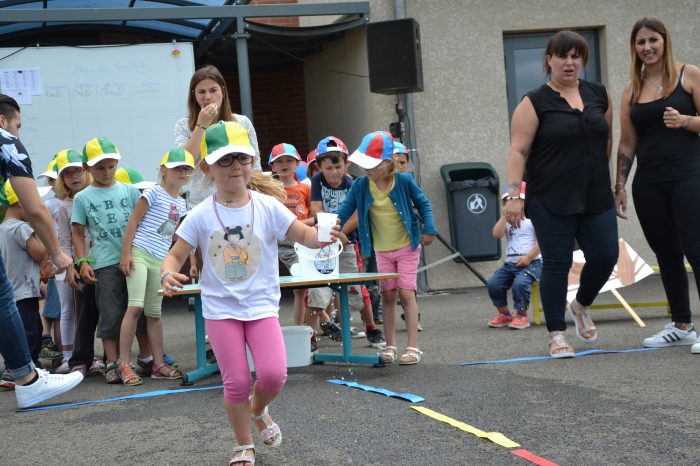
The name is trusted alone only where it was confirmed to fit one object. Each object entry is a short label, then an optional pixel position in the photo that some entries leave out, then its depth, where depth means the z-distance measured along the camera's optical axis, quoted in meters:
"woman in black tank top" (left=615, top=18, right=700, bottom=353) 6.31
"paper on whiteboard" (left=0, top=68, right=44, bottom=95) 11.93
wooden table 6.32
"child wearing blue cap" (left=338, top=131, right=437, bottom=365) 6.77
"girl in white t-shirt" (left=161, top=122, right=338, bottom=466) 4.12
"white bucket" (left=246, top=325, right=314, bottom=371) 6.54
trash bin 12.65
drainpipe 12.66
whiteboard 12.06
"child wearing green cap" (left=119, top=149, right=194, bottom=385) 6.63
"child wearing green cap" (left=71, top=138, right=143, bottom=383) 6.77
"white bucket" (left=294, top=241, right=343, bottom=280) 6.67
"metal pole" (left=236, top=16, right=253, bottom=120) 12.14
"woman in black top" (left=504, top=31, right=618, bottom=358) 6.26
